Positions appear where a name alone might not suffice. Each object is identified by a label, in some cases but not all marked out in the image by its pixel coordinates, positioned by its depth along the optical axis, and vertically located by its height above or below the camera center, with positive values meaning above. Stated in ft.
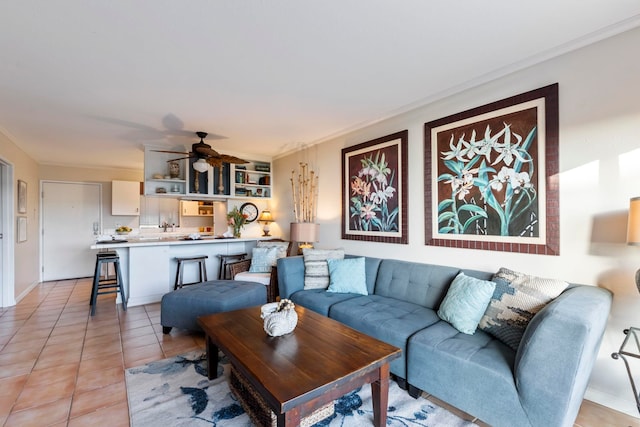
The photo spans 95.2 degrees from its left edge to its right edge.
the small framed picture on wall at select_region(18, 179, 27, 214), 14.60 +0.96
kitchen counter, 13.37 -2.34
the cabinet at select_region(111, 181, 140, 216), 20.49 +1.22
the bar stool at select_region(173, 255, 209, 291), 14.46 -2.73
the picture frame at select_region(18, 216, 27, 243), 14.44 -0.69
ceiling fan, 12.67 +2.61
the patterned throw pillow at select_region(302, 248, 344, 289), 10.79 -1.96
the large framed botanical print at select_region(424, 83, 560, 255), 7.17 +1.04
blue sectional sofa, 4.61 -2.74
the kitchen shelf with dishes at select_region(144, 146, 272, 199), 15.51 +2.06
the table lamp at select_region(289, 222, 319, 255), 13.14 -0.81
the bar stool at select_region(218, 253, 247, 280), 15.84 -2.46
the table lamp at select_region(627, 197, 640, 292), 5.13 -0.21
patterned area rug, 5.67 -4.03
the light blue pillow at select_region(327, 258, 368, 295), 10.09 -2.21
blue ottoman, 9.37 -2.89
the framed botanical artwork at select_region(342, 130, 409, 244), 10.61 +0.96
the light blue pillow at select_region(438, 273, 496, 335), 6.72 -2.14
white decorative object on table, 6.14 -2.24
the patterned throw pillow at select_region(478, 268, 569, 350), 6.06 -1.94
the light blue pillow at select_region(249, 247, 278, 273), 13.42 -2.08
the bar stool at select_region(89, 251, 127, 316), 12.30 -2.66
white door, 19.07 -0.80
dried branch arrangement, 14.93 +1.08
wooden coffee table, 4.28 -2.57
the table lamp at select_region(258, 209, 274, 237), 18.42 -0.29
